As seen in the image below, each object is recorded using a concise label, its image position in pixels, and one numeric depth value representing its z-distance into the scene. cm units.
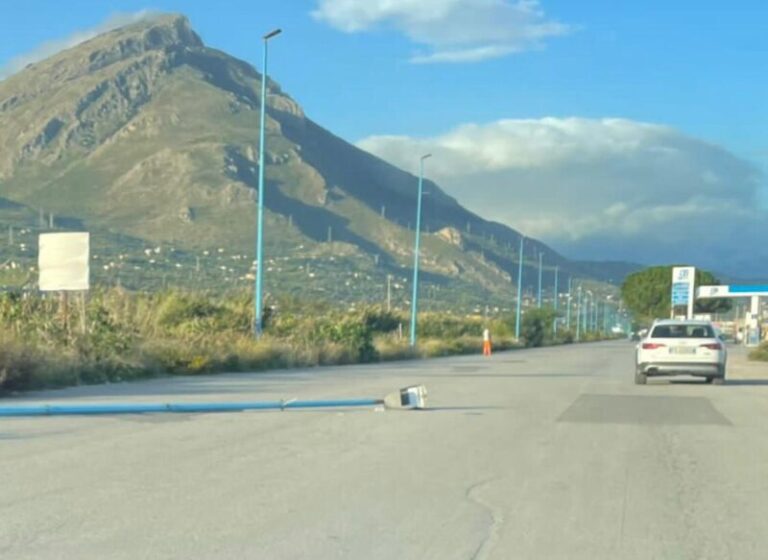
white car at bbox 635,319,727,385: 2833
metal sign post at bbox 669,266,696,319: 8794
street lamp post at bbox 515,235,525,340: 8699
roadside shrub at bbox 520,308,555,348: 9631
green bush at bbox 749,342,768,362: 5762
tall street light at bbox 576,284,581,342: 13404
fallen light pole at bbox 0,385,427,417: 1727
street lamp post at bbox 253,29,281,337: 3822
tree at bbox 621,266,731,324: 14175
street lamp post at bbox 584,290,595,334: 15700
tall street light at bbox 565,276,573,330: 13304
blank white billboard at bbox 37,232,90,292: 2745
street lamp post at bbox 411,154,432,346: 5828
